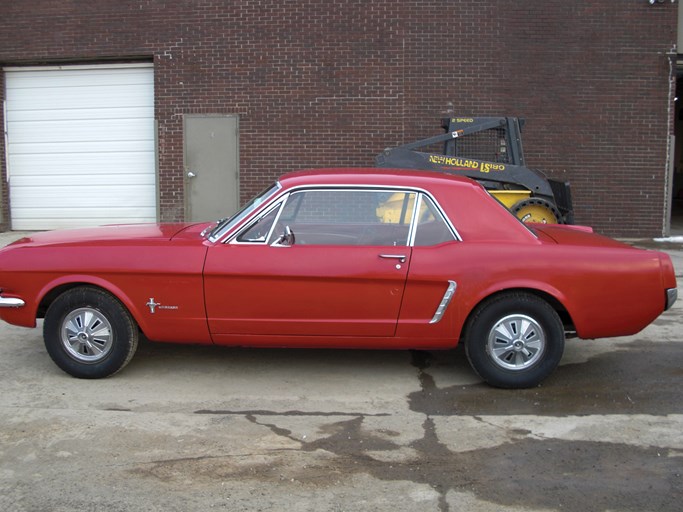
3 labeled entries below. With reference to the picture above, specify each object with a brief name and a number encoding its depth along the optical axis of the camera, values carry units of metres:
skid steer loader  10.51
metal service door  12.64
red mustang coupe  4.86
